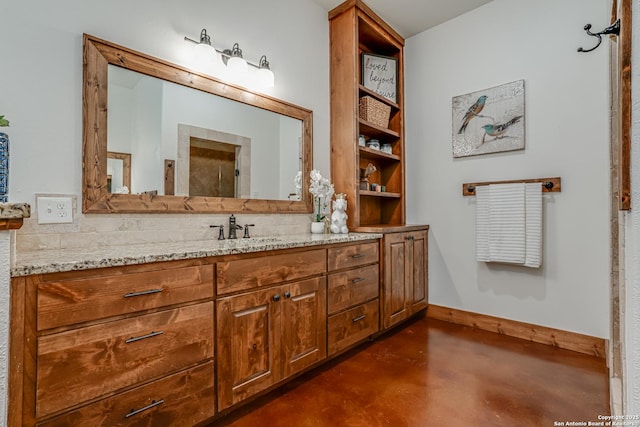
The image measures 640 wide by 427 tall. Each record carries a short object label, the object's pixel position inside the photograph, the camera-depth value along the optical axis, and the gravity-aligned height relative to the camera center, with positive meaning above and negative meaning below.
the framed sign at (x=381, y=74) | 2.95 +1.36
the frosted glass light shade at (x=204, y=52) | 1.89 +0.98
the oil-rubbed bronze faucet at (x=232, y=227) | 2.03 -0.08
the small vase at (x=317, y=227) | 2.52 -0.09
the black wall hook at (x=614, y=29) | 1.17 +0.72
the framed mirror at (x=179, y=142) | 1.56 +0.45
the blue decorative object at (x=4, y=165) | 1.07 +0.17
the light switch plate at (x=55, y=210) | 1.41 +0.02
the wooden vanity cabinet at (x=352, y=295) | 2.04 -0.55
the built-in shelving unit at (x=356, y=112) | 2.70 +0.95
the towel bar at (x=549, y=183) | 2.40 +0.25
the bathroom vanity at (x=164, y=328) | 1.02 -0.46
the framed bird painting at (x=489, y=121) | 2.59 +0.82
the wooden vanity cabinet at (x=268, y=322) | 1.48 -0.57
